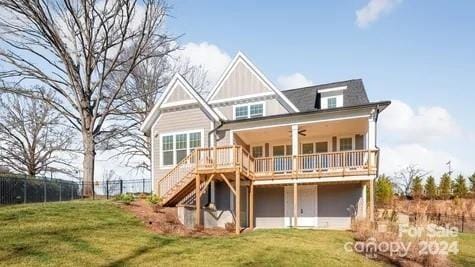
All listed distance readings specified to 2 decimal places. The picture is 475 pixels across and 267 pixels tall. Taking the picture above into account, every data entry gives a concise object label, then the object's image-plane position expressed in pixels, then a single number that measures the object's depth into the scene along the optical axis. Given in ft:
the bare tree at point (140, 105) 104.12
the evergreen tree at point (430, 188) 94.84
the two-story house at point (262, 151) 55.11
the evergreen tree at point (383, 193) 85.58
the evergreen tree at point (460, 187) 91.61
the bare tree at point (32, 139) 107.04
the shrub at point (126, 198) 58.32
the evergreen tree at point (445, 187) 93.30
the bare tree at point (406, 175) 120.95
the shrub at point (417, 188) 97.07
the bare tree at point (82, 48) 77.15
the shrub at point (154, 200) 58.34
